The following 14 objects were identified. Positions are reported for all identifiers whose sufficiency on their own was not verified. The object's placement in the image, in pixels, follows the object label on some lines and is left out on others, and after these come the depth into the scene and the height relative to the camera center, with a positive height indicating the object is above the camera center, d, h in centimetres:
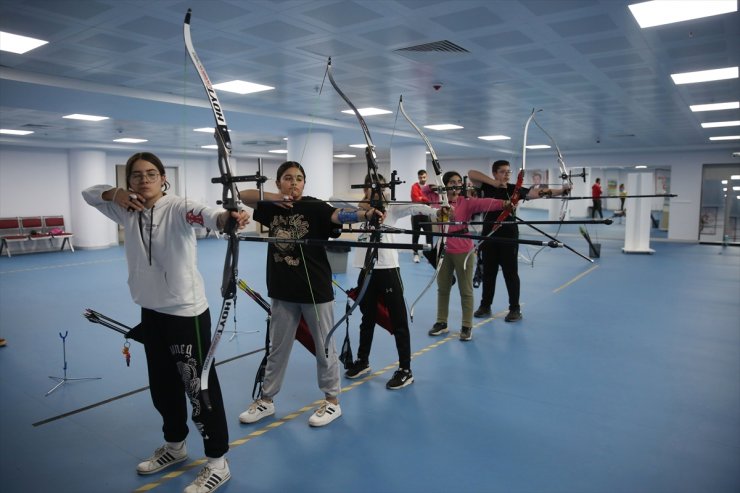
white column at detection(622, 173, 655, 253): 1009 -41
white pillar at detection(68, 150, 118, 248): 1184 -2
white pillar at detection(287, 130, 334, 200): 862 +72
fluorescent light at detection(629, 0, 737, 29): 321 +130
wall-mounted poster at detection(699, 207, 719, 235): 1280 -41
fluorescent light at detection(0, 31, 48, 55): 374 +120
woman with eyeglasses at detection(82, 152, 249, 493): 202 -36
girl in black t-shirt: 248 -37
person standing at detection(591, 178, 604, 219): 1298 +39
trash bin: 727 -89
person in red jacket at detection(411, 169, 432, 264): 744 +15
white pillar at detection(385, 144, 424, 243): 1077 +85
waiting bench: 1088 -75
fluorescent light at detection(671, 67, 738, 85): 501 +135
